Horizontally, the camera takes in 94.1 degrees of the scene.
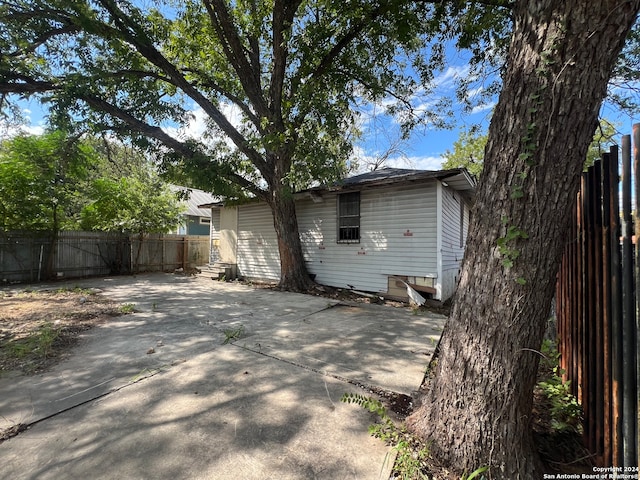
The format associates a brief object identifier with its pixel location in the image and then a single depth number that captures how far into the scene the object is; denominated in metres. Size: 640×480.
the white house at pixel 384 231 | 7.09
